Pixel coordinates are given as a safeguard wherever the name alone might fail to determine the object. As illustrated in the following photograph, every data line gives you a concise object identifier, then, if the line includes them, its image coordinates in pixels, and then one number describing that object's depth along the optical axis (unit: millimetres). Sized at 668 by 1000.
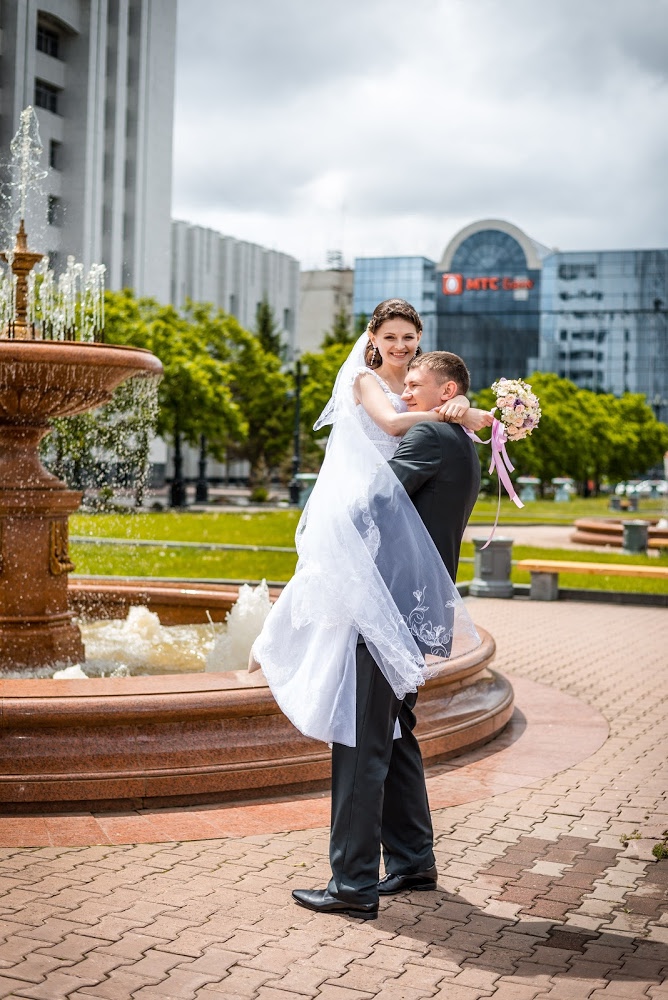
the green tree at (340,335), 82919
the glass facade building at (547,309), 101750
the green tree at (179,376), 40188
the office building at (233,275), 79219
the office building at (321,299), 109062
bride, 4344
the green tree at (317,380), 55531
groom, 4344
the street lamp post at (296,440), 45094
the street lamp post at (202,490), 47656
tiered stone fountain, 5664
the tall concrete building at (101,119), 51062
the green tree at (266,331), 76312
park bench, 16406
